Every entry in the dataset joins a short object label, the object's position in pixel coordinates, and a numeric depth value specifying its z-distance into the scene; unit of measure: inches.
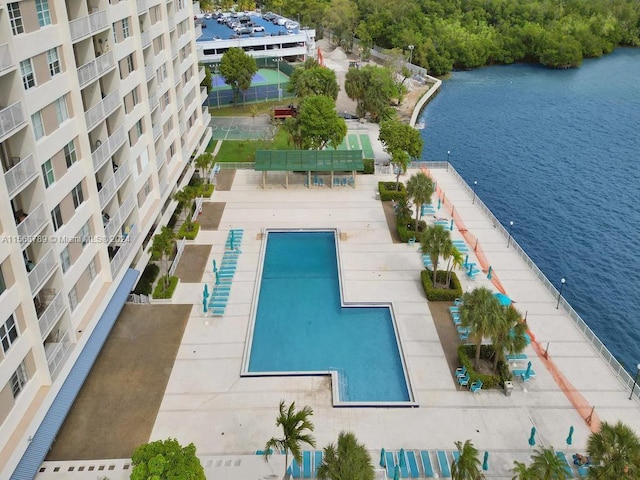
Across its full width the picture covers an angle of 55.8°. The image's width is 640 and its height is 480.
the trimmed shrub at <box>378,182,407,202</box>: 2500.0
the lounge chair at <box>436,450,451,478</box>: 1237.1
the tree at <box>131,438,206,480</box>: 986.7
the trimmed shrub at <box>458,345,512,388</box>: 1464.1
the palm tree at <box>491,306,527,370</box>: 1414.9
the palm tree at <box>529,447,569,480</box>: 998.4
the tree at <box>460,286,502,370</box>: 1408.7
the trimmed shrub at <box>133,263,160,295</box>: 1834.4
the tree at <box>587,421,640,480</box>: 984.3
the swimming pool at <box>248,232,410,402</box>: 1539.1
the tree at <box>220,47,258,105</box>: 3666.3
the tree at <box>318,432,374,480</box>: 994.7
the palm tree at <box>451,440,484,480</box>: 1042.1
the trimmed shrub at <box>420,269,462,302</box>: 1811.0
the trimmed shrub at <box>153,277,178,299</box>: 1813.5
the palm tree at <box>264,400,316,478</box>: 1133.1
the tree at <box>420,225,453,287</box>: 1786.4
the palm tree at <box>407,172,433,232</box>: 2118.6
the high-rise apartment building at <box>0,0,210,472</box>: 1111.6
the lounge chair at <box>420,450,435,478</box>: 1235.9
